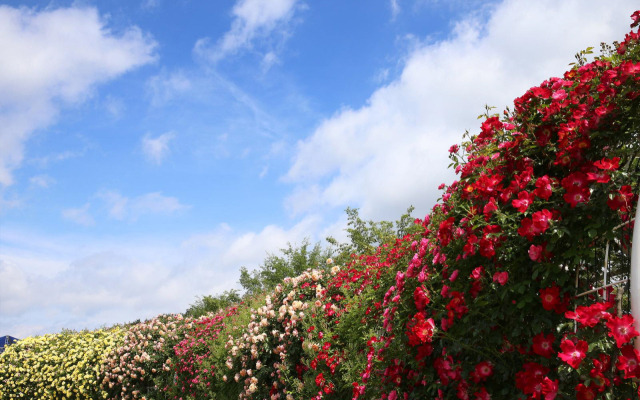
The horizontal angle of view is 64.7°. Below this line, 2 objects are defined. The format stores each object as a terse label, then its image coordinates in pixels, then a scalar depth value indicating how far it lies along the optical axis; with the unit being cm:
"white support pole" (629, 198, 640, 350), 202
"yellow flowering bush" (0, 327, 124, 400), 1205
